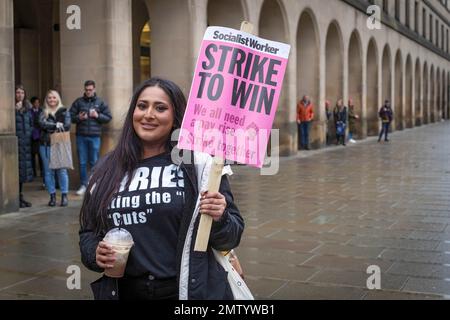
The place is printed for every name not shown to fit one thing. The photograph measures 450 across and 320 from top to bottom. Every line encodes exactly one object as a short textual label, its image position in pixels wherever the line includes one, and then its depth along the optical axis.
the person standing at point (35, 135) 10.91
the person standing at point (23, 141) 9.61
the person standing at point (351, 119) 26.05
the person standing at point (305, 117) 20.98
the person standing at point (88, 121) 10.63
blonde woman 9.63
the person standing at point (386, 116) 25.77
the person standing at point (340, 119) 23.66
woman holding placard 2.59
